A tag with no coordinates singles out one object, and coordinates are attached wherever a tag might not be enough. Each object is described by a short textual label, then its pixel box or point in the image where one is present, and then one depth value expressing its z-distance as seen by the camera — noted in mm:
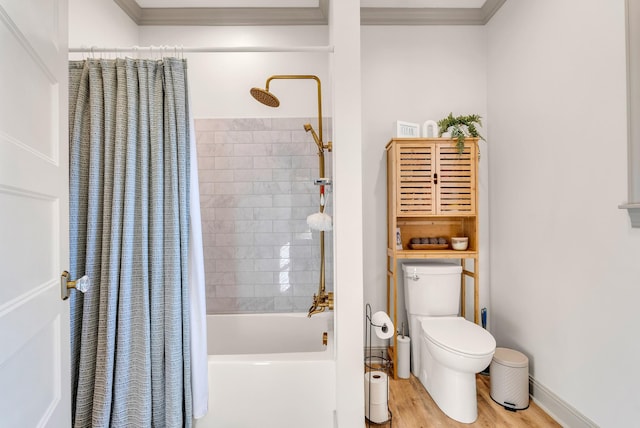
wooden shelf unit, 2354
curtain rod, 1551
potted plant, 2330
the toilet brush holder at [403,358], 2356
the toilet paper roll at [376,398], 1853
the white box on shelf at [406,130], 2375
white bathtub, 1647
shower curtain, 1453
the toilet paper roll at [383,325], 1752
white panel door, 680
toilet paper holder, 1759
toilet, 1818
